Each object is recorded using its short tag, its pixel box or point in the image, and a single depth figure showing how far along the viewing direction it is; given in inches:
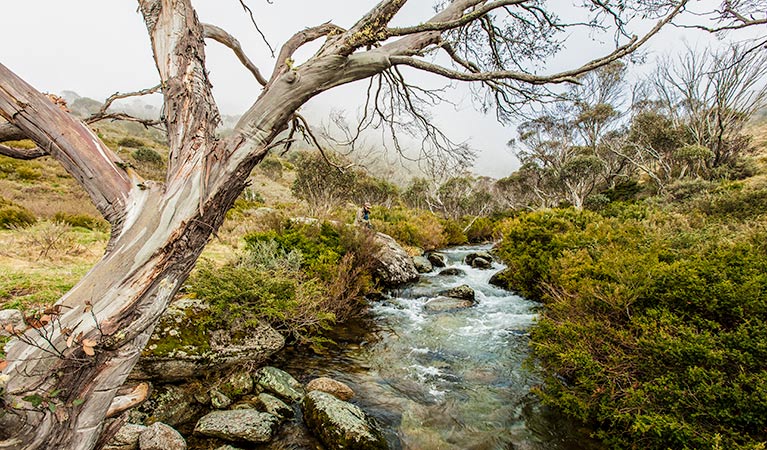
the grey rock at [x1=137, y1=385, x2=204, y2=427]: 132.1
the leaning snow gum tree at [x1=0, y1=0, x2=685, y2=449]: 51.2
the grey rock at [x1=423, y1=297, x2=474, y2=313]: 311.2
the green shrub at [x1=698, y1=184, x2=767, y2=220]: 303.9
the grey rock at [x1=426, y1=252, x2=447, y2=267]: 499.6
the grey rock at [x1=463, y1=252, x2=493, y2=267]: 509.4
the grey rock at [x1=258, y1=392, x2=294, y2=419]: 144.6
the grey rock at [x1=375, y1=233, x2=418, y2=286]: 370.9
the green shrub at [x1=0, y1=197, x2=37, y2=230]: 321.9
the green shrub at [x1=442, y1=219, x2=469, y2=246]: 737.5
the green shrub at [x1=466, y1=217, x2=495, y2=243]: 862.5
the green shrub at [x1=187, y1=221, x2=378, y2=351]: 178.1
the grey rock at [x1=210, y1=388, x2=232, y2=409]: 144.9
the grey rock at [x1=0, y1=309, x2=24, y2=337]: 134.3
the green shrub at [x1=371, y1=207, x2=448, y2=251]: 605.6
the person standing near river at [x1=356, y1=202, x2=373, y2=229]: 482.8
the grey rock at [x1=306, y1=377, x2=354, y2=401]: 164.6
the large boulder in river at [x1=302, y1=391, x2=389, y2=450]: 127.9
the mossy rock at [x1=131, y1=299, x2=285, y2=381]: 141.1
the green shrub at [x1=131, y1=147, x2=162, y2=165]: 1128.8
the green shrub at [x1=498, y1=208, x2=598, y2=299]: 297.3
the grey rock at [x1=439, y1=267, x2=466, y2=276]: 445.4
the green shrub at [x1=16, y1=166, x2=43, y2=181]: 697.6
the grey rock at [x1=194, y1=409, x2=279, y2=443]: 126.6
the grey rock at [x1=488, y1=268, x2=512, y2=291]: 366.7
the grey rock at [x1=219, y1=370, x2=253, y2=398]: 152.2
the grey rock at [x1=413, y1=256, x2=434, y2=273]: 455.3
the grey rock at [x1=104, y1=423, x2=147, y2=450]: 111.6
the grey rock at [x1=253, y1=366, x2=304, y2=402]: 158.6
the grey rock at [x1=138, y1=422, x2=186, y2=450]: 114.9
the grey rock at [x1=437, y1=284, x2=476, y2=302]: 338.0
